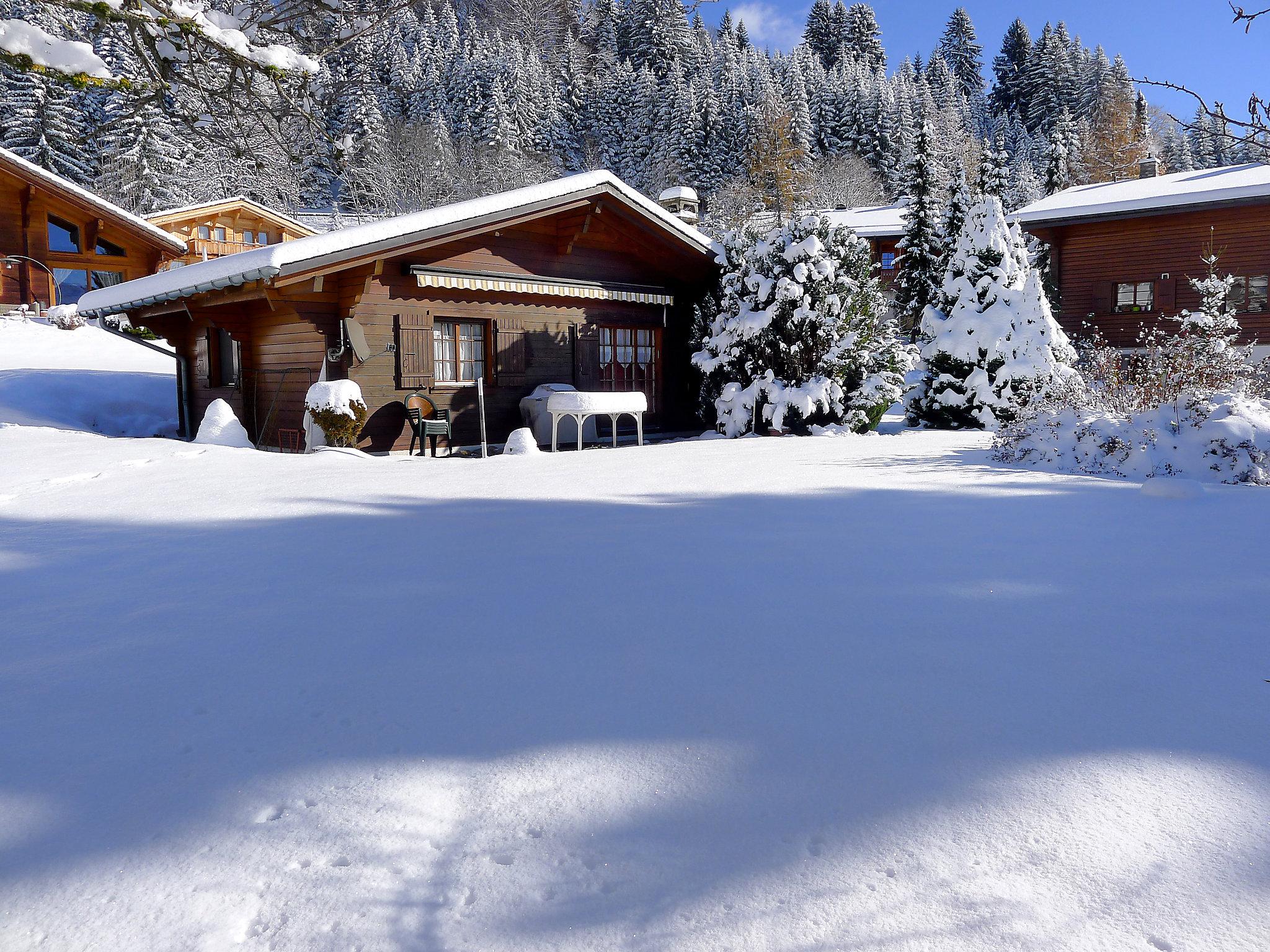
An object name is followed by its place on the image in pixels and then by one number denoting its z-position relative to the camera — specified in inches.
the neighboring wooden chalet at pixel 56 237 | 840.3
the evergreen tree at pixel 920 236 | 1005.2
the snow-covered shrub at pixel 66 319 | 740.0
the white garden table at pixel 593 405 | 390.6
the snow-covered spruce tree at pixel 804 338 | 423.8
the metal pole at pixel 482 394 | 376.5
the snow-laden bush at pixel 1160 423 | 237.8
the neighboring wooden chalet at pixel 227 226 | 1176.2
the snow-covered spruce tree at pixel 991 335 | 453.1
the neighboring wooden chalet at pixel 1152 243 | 706.8
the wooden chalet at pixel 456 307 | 384.5
